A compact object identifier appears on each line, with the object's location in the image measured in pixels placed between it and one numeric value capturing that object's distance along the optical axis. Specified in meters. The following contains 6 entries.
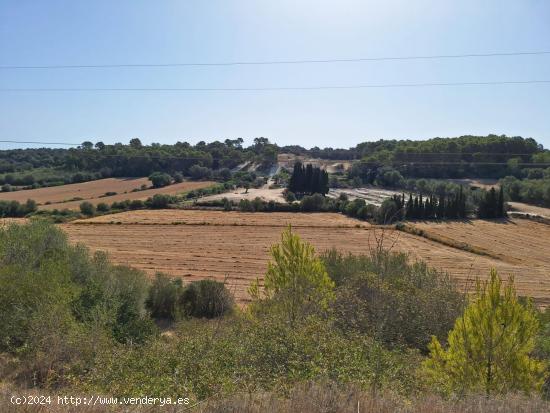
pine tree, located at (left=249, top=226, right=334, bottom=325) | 14.11
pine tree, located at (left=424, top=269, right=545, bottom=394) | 9.27
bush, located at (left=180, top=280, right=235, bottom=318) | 22.77
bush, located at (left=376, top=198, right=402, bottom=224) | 62.09
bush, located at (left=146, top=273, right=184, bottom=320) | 23.12
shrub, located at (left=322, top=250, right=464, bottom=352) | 13.65
